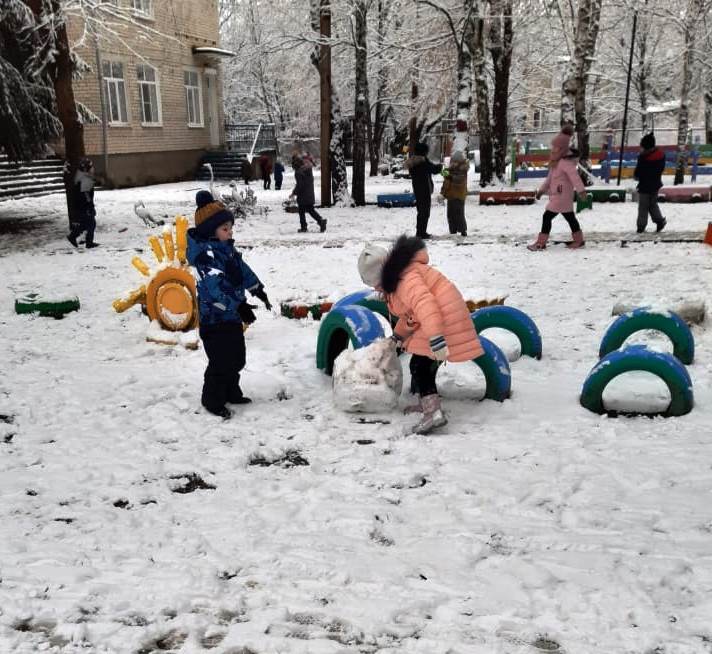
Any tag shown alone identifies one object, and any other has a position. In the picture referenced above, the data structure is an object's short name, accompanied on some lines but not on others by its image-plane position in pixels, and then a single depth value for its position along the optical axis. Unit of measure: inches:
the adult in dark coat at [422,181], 449.4
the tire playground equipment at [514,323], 223.6
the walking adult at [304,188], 514.9
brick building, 905.5
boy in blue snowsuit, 185.0
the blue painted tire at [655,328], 209.6
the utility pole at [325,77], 633.6
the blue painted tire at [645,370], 172.6
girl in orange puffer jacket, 159.8
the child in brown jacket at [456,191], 457.1
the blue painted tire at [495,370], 186.5
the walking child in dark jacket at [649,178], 419.2
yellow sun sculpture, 261.9
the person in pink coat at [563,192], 394.0
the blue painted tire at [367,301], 231.5
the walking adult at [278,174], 944.9
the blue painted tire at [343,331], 200.8
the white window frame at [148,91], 991.6
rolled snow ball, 183.2
